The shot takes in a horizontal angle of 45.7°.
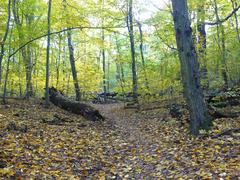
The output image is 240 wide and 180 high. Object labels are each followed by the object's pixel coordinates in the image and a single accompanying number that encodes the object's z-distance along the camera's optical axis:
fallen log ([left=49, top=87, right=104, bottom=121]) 13.62
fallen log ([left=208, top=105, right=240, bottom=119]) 9.74
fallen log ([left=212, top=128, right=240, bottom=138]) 7.45
